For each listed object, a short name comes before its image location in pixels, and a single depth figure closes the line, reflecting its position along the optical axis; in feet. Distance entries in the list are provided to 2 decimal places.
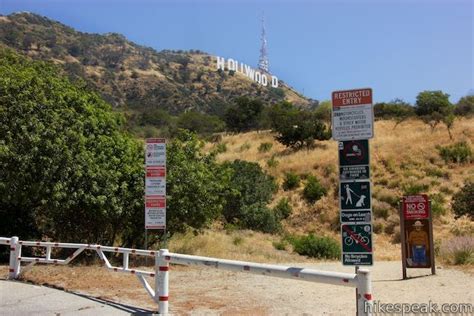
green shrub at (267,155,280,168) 162.19
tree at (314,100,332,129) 216.13
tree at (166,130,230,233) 60.70
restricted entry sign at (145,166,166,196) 41.81
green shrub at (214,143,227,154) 185.21
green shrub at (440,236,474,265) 56.24
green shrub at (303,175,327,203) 138.82
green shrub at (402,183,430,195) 132.98
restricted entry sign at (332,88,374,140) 25.63
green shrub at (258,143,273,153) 182.80
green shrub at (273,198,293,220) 128.36
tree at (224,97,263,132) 234.38
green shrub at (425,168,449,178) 144.25
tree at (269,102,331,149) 178.29
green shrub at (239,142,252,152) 189.50
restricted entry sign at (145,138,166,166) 41.75
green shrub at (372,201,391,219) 124.98
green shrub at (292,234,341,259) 81.56
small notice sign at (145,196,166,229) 42.04
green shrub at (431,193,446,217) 118.73
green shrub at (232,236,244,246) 83.02
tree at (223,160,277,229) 106.83
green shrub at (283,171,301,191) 147.74
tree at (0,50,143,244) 52.90
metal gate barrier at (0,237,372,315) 20.79
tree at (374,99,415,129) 211.41
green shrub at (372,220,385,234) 118.42
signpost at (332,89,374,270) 25.26
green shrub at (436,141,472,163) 150.61
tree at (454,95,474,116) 201.77
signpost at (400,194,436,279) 49.98
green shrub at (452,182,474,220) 96.53
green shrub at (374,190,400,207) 131.34
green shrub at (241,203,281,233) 106.42
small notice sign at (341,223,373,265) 24.99
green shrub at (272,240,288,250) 87.61
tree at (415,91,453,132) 192.65
